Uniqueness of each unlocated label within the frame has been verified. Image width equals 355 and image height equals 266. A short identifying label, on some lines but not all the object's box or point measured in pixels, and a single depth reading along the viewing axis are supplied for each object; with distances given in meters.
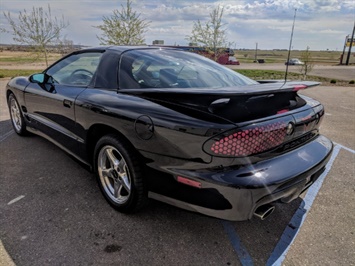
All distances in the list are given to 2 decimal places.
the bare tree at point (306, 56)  18.50
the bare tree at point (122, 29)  13.53
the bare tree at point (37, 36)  16.72
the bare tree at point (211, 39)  19.05
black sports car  1.88
